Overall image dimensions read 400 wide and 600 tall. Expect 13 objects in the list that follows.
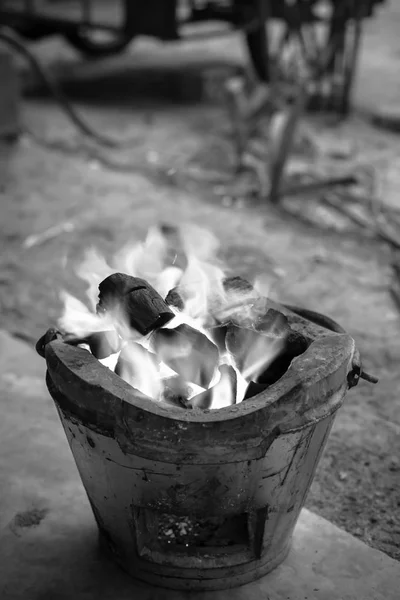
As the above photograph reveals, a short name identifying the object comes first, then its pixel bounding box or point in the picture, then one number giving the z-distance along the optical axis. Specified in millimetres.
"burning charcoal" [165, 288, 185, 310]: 1371
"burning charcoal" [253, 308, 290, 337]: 1325
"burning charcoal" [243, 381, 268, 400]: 1291
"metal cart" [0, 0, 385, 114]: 3337
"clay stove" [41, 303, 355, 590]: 1216
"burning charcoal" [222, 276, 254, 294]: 1369
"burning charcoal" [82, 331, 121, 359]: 1324
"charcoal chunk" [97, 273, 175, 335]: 1305
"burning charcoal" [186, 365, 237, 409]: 1288
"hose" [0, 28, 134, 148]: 2764
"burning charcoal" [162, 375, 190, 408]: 1292
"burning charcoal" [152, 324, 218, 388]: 1289
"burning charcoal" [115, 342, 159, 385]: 1294
